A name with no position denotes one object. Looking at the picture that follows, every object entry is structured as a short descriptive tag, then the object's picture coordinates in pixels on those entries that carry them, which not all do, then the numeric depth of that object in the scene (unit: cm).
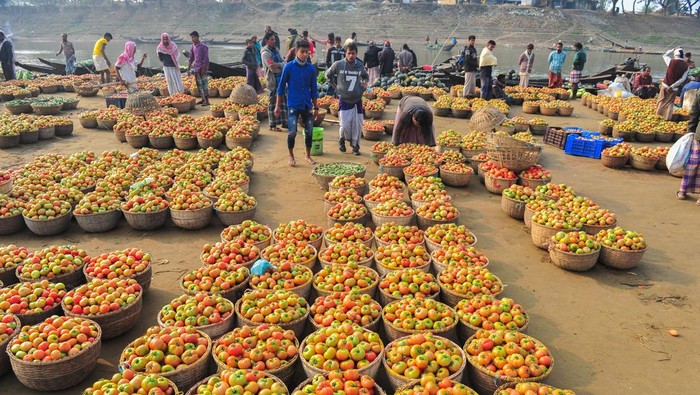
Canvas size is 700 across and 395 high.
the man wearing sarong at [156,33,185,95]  1490
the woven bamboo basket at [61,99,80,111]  1554
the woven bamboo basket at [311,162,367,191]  826
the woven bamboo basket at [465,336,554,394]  352
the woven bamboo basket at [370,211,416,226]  649
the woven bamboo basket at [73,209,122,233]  663
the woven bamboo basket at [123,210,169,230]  667
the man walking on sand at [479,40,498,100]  1598
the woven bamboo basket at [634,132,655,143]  1227
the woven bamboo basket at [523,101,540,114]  1599
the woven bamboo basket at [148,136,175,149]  1088
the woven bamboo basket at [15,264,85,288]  487
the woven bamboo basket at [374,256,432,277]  522
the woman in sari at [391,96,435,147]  963
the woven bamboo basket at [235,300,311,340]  417
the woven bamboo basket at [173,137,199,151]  1078
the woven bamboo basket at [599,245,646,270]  571
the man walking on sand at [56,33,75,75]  2182
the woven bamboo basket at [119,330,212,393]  353
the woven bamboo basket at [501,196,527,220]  737
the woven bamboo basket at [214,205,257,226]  676
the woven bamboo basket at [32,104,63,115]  1431
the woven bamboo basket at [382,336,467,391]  351
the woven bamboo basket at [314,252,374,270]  529
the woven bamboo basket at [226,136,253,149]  1072
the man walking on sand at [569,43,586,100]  1838
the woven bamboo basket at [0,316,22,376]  388
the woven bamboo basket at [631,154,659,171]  981
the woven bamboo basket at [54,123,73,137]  1225
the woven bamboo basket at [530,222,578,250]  621
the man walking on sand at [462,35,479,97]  1652
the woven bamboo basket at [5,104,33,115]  1440
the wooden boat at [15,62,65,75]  2389
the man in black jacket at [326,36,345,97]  1722
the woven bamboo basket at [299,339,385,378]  356
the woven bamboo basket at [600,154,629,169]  1002
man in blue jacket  905
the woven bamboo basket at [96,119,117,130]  1290
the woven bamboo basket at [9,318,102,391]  367
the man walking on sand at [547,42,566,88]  1888
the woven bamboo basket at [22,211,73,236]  648
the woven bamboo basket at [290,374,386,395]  337
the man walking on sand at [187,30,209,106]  1504
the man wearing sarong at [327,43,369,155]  976
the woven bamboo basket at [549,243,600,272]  567
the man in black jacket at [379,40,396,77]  2097
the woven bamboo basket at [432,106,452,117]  1549
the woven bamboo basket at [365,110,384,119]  1456
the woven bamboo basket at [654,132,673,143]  1234
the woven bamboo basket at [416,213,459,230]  653
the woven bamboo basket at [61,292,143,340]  430
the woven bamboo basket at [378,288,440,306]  466
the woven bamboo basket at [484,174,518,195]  837
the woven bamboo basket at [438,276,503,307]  470
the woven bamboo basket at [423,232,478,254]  584
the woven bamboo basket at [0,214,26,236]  651
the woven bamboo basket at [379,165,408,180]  877
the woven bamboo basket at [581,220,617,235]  631
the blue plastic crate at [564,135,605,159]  1094
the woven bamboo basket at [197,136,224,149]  1077
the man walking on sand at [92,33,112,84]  1772
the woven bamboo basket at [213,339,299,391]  359
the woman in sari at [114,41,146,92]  1625
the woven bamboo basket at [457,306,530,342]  416
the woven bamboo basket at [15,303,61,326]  431
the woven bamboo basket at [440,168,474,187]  867
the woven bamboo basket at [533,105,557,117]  1570
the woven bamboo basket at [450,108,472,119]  1527
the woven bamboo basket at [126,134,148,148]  1102
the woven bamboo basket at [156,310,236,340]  411
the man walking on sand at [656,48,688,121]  1350
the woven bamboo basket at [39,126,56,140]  1179
